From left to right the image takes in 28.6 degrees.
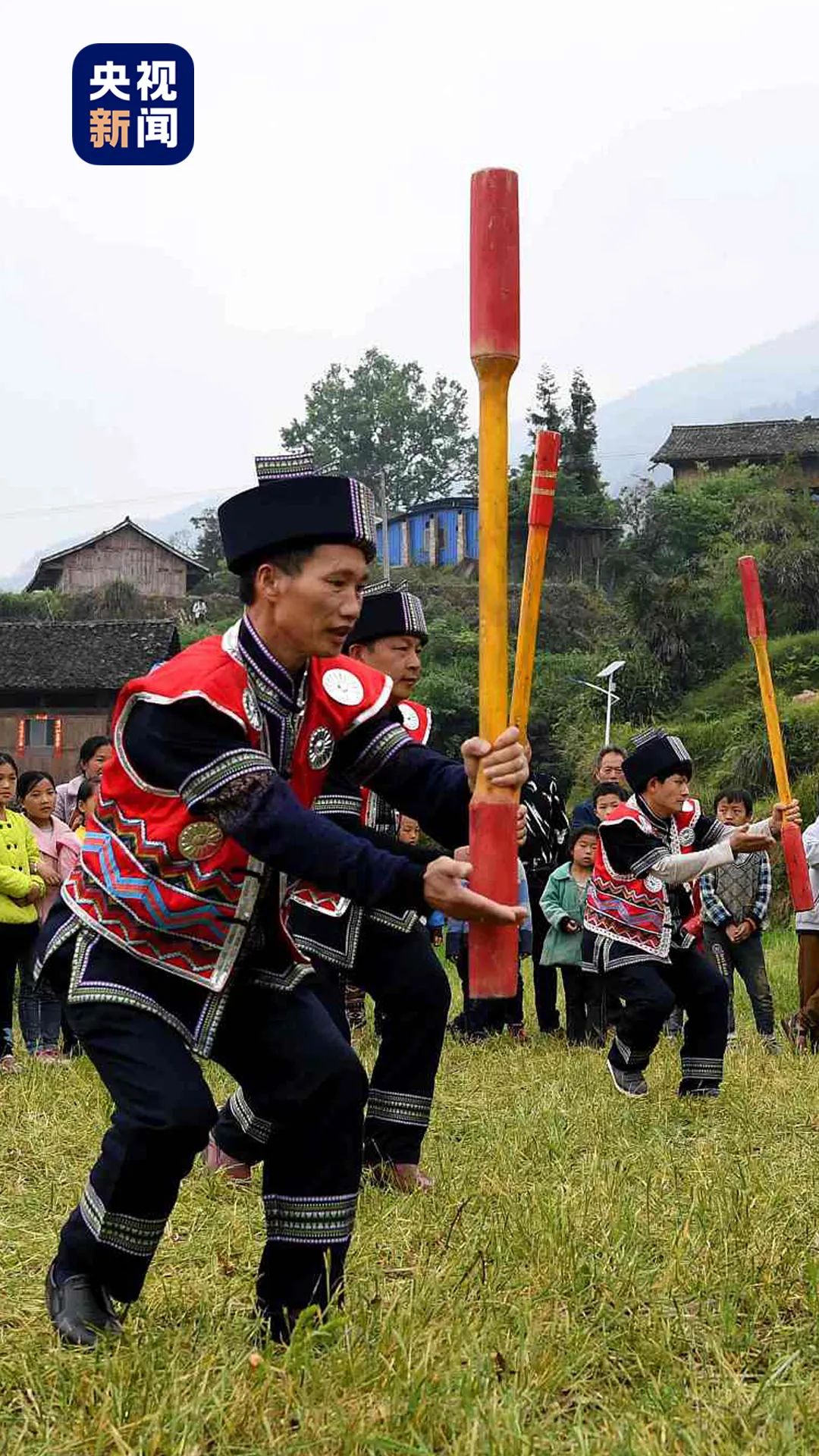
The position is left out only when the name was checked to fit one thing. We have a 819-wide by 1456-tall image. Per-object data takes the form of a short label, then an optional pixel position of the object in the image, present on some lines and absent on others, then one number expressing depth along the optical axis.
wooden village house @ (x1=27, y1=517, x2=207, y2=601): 56.69
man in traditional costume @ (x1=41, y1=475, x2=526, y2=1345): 3.14
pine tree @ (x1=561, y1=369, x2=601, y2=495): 49.91
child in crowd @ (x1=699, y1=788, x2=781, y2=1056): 9.50
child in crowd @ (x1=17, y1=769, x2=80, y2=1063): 8.69
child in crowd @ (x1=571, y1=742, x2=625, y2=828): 10.29
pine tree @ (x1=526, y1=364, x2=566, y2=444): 50.88
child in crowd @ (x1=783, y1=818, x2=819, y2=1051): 8.66
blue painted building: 61.00
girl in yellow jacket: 8.15
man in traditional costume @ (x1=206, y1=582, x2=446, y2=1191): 4.96
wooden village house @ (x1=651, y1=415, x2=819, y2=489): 51.06
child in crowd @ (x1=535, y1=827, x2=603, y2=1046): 9.58
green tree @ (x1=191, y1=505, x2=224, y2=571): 60.70
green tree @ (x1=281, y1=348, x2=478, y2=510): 71.44
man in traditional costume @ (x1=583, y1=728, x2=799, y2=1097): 6.74
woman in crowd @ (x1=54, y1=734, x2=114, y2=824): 8.60
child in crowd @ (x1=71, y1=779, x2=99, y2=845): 8.69
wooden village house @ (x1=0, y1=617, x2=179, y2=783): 38.72
